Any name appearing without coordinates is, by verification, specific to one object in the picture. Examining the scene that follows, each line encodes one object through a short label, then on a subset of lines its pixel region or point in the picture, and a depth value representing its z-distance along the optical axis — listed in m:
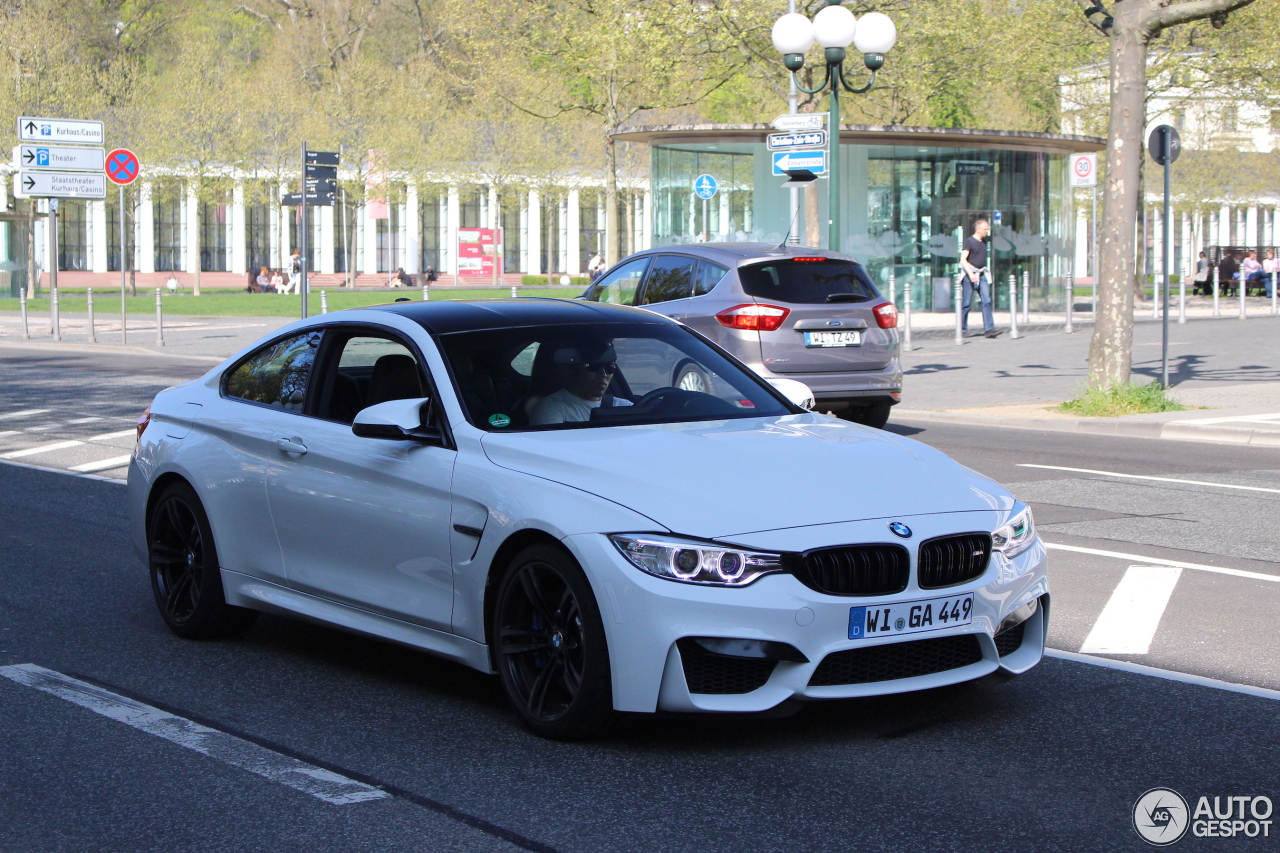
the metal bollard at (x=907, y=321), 26.63
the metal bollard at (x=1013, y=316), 28.12
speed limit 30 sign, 29.09
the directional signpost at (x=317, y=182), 25.67
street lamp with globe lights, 19.97
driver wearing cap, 5.72
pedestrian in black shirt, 28.09
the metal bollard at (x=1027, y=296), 32.50
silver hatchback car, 13.71
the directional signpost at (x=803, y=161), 19.17
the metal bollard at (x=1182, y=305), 32.00
